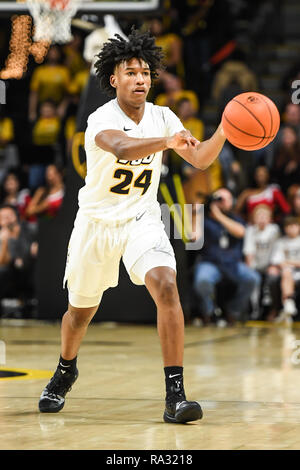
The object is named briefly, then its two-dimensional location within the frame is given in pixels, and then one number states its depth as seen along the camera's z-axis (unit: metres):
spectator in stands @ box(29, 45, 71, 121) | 16.53
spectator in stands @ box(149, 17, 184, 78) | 15.86
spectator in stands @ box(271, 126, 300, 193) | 13.80
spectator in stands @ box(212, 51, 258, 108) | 15.62
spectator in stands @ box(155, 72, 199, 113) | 14.98
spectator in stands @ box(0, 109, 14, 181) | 16.52
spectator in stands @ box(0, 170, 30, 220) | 14.09
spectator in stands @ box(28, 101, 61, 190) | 15.81
